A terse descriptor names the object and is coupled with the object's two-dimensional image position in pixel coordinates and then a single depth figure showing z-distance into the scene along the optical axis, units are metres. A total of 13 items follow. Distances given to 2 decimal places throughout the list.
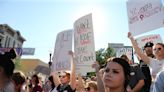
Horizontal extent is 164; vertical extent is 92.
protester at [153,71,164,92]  1.05
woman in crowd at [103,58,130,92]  1.28
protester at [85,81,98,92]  2.29
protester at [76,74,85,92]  2.48
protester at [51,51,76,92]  2.44
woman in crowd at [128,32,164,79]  2.14
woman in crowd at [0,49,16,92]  1.37
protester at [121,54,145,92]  2.02
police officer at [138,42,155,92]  2.23
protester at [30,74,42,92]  3.63
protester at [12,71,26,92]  1.82
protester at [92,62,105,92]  1.60
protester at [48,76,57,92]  3.22
